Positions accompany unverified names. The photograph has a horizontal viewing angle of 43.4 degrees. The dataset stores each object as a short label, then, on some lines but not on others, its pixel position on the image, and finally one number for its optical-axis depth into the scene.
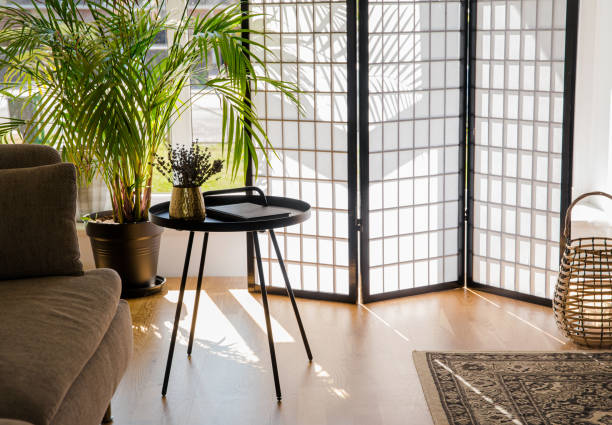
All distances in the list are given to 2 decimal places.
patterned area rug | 2.73
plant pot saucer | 4.18
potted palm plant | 3.55
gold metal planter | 2.86
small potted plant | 2.87
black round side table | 2.78
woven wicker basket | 3.34
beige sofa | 2.00
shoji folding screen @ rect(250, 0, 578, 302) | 3.84
